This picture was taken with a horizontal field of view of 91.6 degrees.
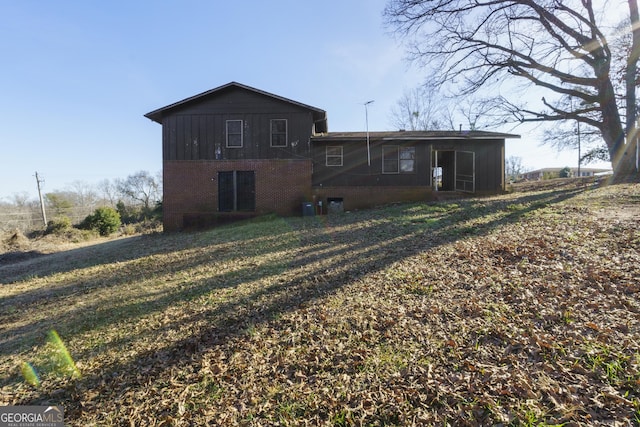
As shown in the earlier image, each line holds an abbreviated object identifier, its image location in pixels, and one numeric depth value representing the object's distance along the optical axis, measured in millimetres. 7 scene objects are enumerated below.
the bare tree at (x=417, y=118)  33972
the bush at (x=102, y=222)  23312
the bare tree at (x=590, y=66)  14460
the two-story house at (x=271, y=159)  15227
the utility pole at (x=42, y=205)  27156
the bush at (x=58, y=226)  21609
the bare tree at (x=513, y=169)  58706
